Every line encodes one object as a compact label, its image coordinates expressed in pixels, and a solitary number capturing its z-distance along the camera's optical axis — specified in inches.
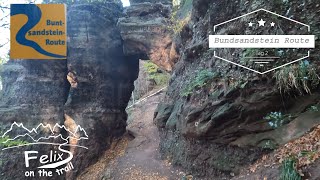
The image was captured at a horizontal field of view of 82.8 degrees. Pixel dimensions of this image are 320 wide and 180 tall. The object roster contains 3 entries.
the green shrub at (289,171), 112.9
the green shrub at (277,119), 149.8
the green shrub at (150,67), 636.4
